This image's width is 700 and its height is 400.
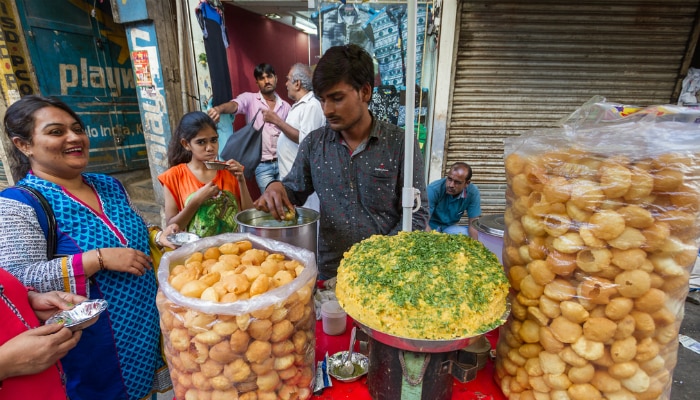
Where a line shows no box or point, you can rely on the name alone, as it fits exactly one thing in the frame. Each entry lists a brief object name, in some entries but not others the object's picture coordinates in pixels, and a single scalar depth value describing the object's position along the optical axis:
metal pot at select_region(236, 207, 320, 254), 1.53
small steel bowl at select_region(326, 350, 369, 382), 1.18
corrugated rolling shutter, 3.94
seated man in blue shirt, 3.77
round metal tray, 0.89
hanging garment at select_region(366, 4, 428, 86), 4.20
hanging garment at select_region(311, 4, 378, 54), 4.25
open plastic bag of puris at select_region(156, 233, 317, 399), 0.90
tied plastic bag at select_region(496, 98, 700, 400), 0.86
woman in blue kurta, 1.34
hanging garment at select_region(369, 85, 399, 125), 4.51
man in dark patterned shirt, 1.86
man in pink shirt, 4.01
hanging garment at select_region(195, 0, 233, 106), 4.30
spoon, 1.20
